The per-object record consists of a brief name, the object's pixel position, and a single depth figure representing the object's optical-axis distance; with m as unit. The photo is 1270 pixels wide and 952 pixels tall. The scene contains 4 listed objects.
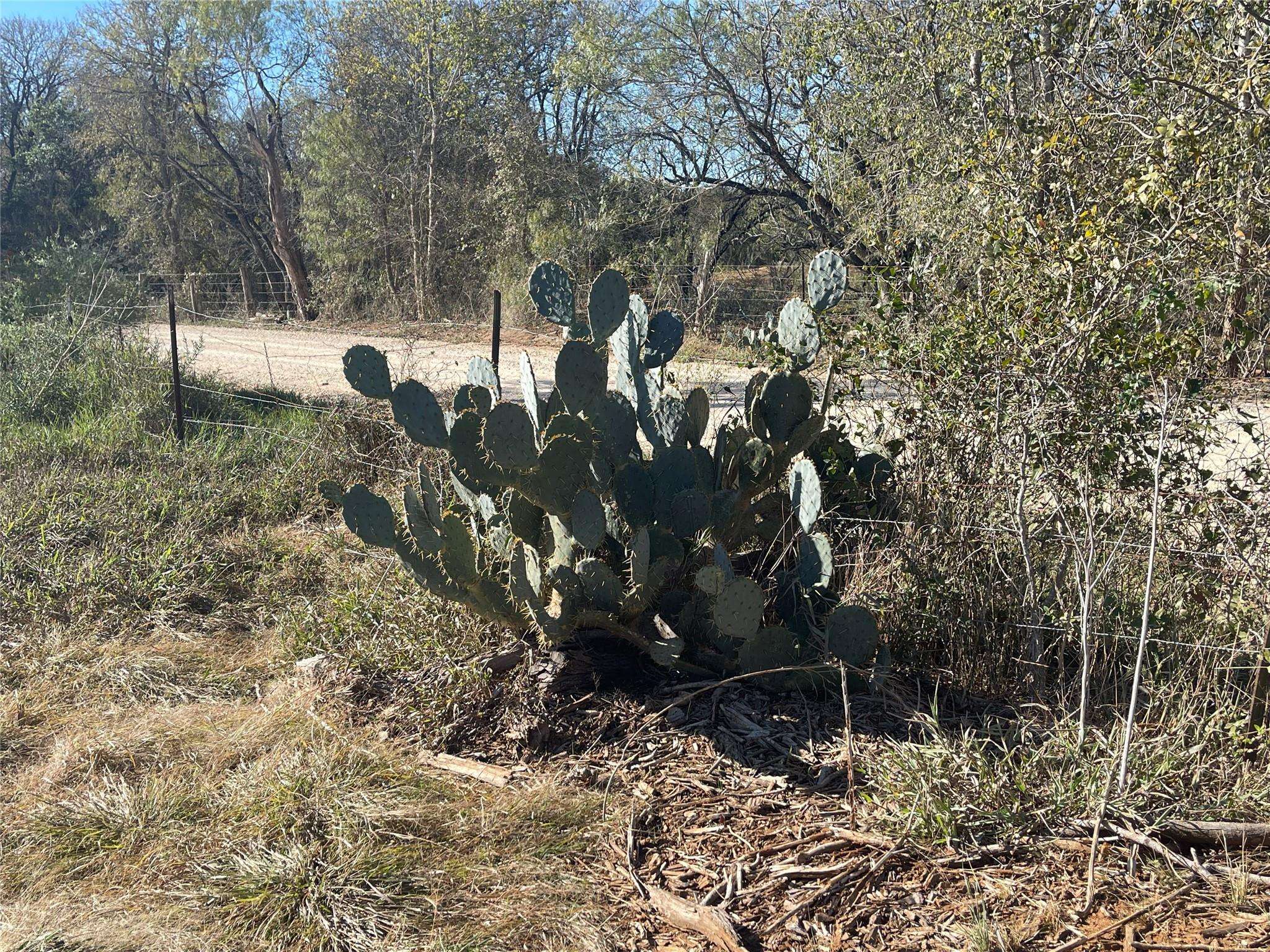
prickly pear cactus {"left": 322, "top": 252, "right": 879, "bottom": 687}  3.52
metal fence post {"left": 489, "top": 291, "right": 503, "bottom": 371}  7.41
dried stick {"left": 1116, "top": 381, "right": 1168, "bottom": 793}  2.59
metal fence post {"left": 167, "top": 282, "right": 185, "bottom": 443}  7.81
